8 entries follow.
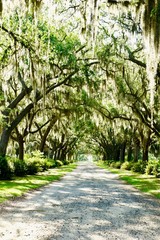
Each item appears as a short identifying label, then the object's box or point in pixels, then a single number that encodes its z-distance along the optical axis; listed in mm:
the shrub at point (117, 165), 40794
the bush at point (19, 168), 20438
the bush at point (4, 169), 17891
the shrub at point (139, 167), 27891
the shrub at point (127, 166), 34250
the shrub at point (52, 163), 35350
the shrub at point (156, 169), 23209
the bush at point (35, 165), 23797
